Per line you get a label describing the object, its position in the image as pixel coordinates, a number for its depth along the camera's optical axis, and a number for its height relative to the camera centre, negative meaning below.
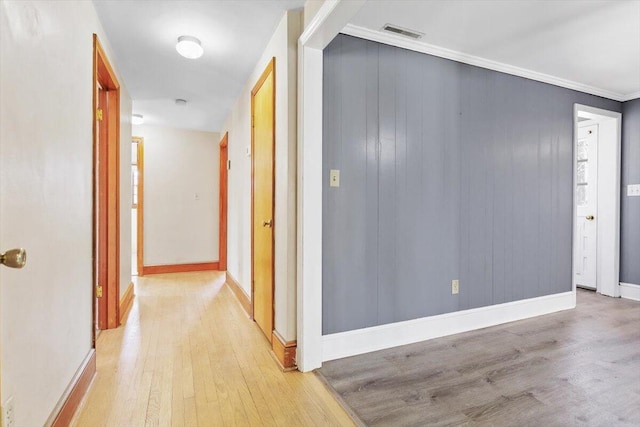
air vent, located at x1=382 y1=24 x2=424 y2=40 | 2.33 +1.30
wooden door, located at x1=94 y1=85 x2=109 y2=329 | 2.79 +0.01
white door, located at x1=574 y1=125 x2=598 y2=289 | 4.19 +0.09
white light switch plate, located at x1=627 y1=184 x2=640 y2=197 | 3.82 +0.26
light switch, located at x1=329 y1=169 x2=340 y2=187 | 2.29 +0.23
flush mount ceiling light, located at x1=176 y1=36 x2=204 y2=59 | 2.44 +1.23
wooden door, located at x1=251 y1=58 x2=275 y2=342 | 2.49 +0.13
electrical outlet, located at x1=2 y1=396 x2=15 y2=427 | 1.02 -0.64
